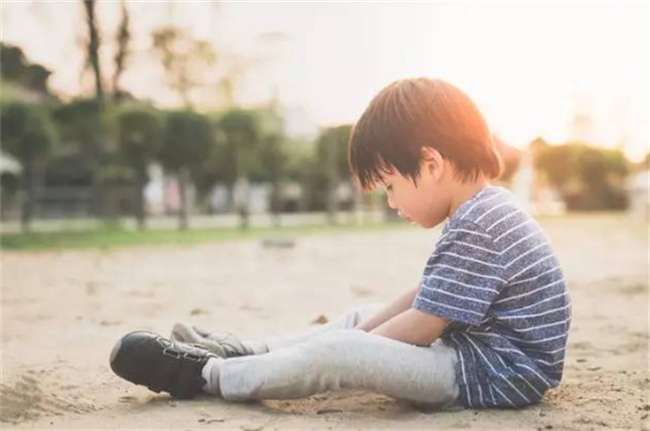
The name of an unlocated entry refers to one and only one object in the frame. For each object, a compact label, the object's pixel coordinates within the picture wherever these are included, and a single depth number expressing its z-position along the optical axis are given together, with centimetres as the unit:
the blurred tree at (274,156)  1970
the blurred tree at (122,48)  1480
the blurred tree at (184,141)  1491
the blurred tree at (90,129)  1407
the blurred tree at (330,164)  2002
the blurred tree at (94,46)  1359
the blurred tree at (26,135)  1230
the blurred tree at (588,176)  2958
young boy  204
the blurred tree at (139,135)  1425
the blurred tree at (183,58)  1606
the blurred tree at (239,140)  1620
